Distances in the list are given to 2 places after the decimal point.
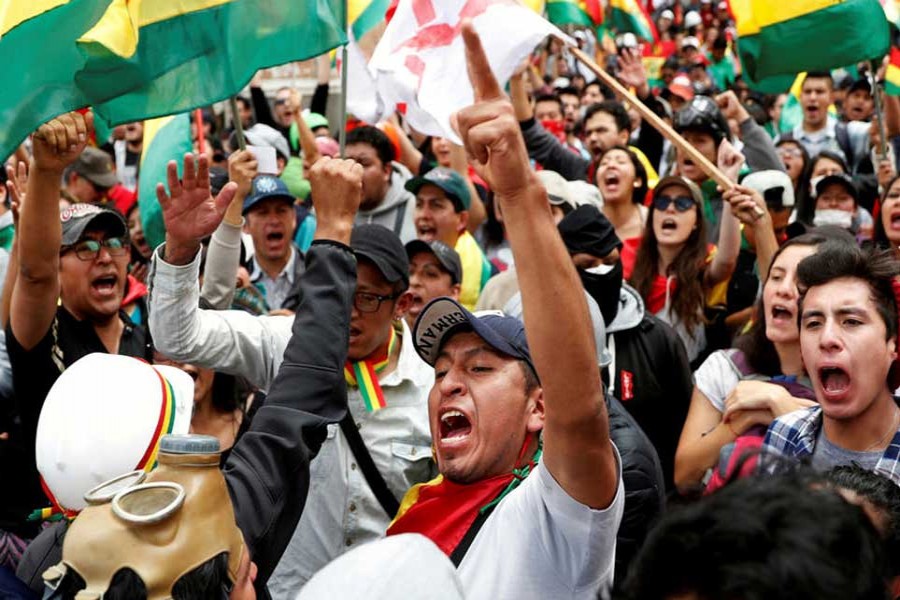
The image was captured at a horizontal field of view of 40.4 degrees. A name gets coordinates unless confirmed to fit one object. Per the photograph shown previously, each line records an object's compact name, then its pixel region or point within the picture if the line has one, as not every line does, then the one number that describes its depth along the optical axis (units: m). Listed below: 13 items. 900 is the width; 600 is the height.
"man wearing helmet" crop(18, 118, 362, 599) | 1.96
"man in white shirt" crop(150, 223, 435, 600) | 3.40
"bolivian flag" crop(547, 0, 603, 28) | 8.84
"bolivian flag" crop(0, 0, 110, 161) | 3.69
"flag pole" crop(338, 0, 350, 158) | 3.86
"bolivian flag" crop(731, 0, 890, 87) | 5.86
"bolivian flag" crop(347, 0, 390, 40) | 5.73
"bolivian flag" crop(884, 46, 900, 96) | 7.00
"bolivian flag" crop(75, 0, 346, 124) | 3.96
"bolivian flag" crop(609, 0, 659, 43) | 11.84
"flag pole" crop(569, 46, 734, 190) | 4.92
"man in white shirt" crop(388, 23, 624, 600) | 2.23
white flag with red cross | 4.37
